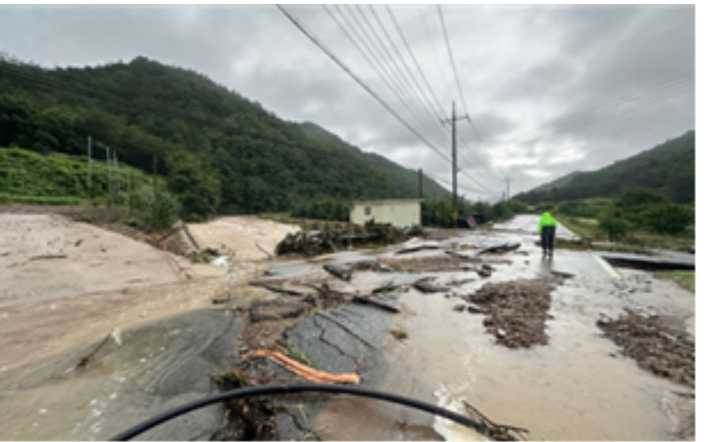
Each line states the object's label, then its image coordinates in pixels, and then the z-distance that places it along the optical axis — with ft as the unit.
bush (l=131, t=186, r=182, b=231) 39.32
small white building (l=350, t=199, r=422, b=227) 86.99
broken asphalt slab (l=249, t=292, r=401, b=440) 7.36
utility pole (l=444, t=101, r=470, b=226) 84.23
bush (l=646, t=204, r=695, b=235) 68.31
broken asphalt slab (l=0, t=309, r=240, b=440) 7.16
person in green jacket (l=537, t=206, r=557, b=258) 33.17
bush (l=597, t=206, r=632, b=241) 56.03
